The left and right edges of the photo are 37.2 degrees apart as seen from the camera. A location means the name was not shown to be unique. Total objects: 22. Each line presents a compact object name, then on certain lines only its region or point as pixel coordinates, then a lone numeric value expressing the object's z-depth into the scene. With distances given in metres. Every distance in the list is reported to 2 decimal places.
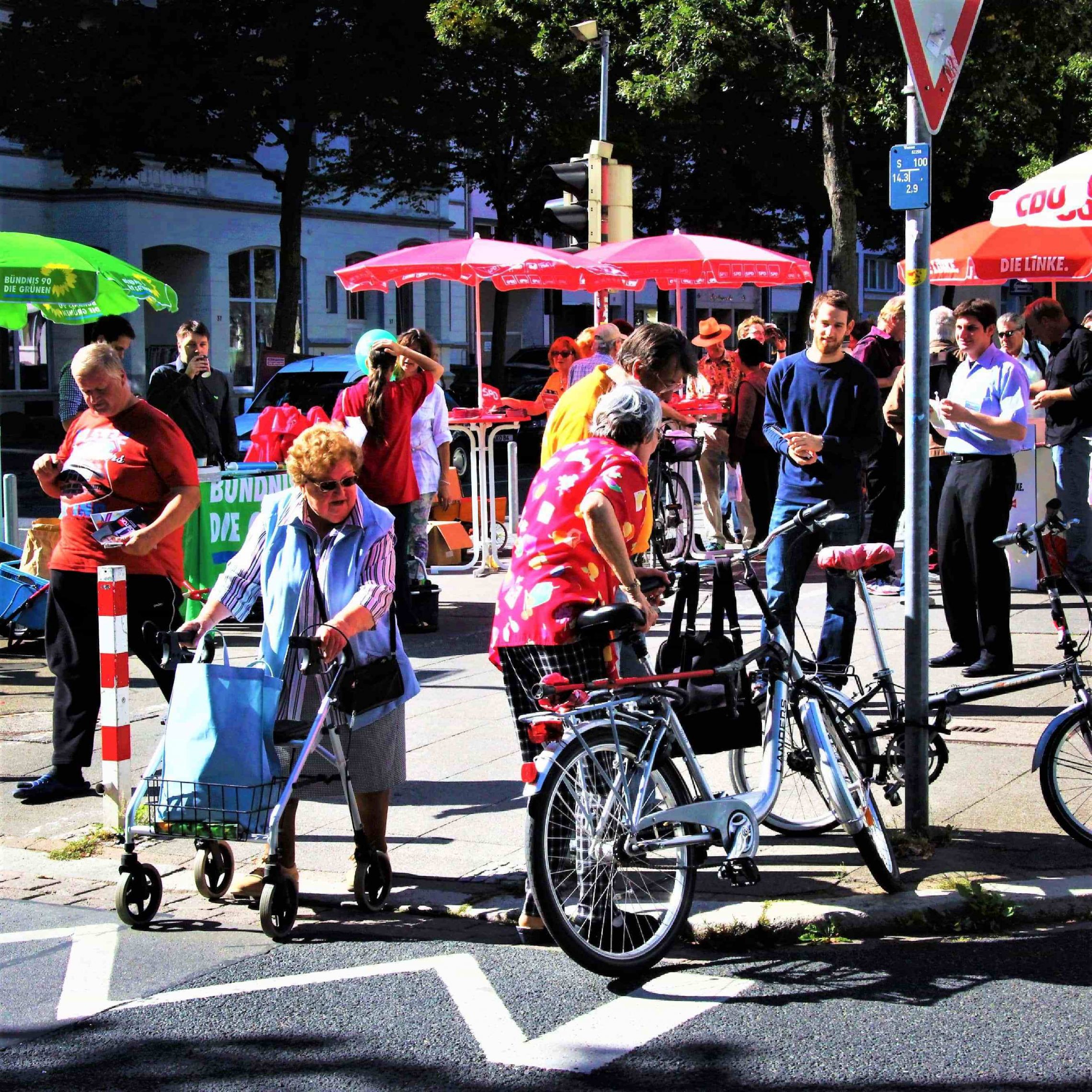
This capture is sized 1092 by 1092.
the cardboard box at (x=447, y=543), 13.62
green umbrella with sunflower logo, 11.02
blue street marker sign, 5.72
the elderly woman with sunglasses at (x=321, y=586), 5.28
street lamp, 24.80
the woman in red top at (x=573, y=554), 5.12
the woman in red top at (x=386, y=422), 9.88
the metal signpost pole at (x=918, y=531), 5.81
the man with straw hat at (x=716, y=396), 14.10
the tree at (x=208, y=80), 28.72
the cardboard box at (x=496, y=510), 14.75
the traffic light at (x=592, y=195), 13.52
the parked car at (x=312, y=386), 21.61
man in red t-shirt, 6.66
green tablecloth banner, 10.30
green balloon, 10.17
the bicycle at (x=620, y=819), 4.64
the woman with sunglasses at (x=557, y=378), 15.59
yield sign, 5.68
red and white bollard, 6.16
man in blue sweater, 7.51
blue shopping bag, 5.01
